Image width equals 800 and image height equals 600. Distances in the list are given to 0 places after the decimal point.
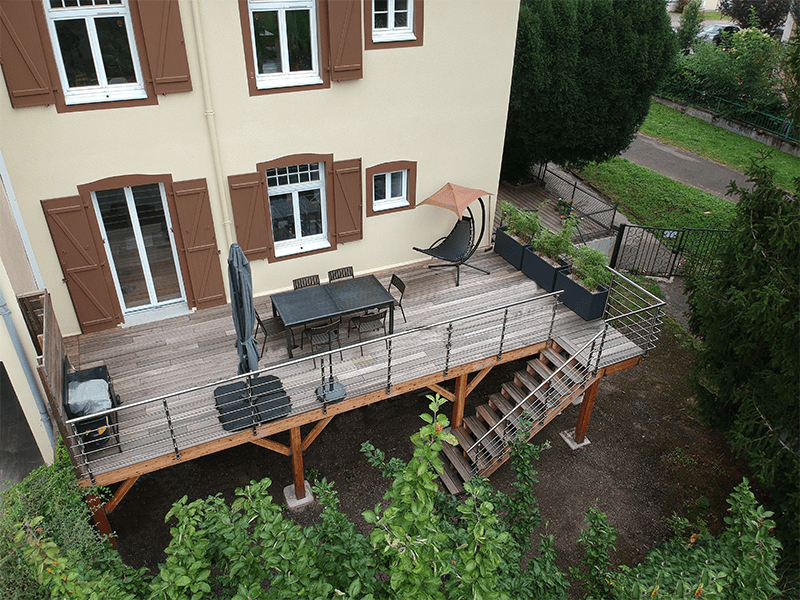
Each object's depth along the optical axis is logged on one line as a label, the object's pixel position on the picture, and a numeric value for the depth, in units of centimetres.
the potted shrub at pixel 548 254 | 1049
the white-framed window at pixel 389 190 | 1048
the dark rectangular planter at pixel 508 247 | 1110
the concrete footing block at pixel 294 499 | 902
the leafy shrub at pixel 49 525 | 545
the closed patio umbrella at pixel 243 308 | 711
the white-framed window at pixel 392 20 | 912
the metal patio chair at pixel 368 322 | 878
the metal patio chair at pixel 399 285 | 968
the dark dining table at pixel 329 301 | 870
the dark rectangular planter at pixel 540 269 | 1043
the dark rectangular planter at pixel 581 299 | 980
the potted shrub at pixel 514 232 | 1110
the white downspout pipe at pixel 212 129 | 789
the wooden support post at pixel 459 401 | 929
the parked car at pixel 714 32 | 3209
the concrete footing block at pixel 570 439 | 1035
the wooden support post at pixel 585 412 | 984
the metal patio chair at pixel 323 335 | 847
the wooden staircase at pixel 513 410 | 929
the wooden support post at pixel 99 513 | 701
